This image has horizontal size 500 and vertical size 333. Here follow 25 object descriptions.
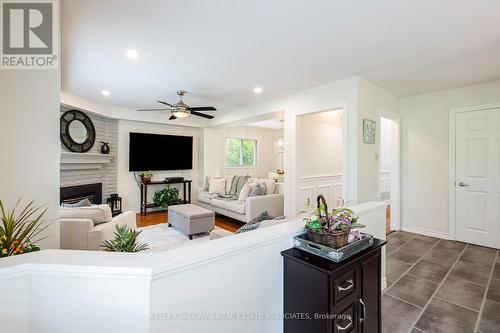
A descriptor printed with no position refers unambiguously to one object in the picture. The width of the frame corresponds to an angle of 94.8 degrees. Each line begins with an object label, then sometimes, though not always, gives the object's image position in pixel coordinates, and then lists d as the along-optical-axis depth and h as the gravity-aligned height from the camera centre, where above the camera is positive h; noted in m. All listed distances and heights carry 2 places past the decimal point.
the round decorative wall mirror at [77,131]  4.43 +0.67
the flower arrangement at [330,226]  1.28 -0.36
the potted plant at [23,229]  1.06 -0.35
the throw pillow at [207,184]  6.07 -0.51
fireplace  4.33 -0.58
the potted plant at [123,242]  1.36 -0.47
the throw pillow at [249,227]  2.00 -0.55
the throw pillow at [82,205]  2.60 -0.46
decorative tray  1.24 -0.48
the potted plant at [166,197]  5.79 -0.83
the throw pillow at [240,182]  5.39 -0.41
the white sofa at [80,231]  2.25 -0.66
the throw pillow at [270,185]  4.75 -0.41
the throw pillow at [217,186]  5.77 -0.53
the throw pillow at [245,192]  4.72 -0.55
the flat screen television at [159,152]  5.59 +0.33
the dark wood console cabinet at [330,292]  1.16 -0.71
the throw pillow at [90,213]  2.36 -0.51
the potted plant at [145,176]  5.58 -0.28
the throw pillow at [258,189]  4.60 -0.49
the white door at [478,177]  3.37 -0.17
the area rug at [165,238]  3.56 -1.23
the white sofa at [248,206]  4.33 -0.83
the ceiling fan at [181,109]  3.61 +0.88
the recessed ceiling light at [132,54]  2.45 +1.21
